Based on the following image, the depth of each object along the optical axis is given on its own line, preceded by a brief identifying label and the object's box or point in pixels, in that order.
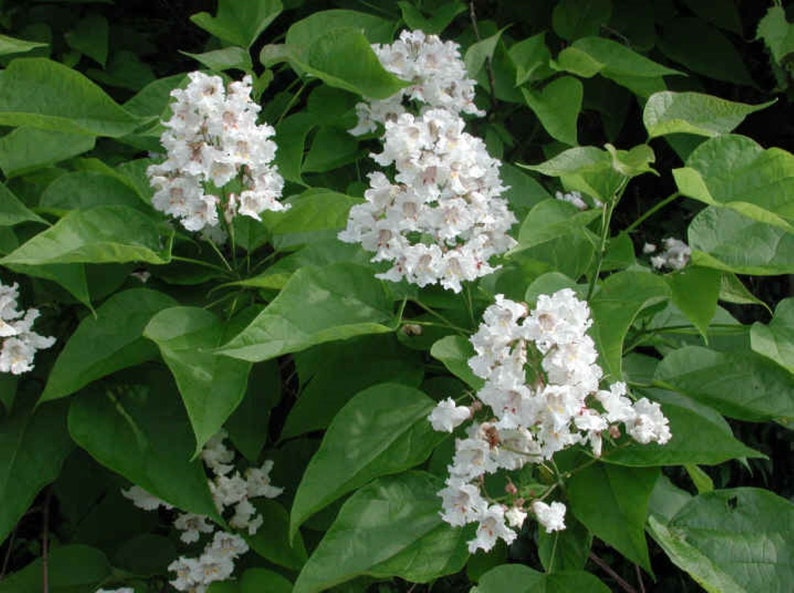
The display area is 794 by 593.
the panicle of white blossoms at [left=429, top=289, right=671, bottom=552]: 1.22
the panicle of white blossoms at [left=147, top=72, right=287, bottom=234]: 1.50
